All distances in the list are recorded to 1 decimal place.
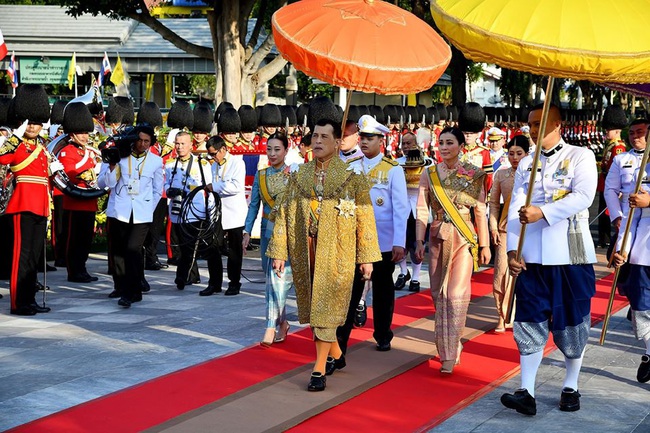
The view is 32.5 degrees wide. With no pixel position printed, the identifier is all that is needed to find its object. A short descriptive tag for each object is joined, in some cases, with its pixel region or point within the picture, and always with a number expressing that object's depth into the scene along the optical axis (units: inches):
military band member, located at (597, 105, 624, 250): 593.4
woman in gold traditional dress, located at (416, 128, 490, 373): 315.3
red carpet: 259.8
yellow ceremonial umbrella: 223.9
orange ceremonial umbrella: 282.8
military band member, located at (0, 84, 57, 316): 399.9
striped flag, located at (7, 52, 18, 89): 1099.4
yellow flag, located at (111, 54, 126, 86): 1274.6
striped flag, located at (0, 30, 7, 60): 417.7
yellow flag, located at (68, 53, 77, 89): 1451.3
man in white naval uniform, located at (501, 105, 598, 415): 268.2
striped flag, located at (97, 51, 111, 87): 1118.7
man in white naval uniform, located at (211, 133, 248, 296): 454.9
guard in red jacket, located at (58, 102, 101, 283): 498.6
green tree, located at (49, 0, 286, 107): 1000.2
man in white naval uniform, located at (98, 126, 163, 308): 431.8
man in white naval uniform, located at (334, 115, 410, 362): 336.5
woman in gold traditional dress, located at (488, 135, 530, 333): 370.3
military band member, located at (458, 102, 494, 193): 573.0
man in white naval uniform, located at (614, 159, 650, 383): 311.1
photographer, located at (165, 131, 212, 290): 466.6
